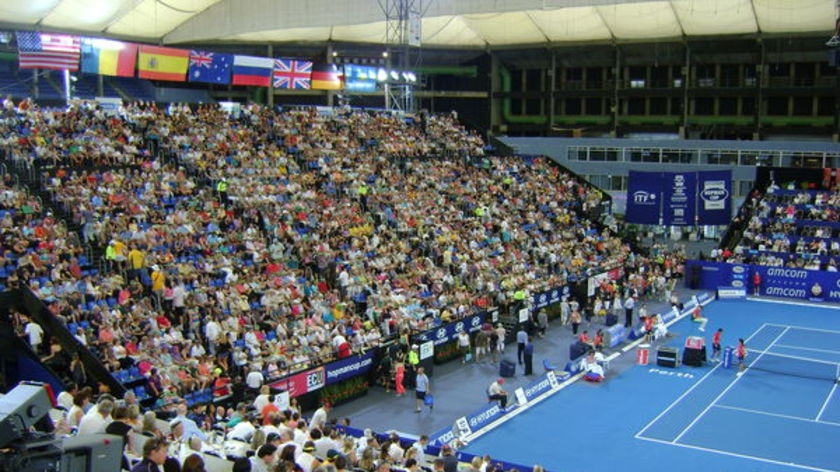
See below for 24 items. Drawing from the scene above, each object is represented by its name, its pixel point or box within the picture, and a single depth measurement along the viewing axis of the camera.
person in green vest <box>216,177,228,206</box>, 33.53
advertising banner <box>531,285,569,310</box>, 35.50
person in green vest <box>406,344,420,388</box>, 26.89
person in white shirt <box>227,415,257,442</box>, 14.73
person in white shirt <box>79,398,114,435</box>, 10.99
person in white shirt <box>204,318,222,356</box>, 24.25
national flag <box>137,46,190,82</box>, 41.22
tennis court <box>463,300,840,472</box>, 21.56
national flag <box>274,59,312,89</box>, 48.50
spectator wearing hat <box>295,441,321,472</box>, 12.38
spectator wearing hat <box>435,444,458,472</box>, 17.28
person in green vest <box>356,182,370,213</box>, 39.38
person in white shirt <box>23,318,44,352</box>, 21.02
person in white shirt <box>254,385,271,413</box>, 17.59
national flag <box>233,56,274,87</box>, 46.06
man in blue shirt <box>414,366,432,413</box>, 25.00
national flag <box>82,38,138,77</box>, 39.16
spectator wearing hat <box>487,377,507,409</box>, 24.47
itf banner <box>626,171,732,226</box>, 49.50
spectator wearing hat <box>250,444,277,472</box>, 10.37
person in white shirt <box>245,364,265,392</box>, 22.17
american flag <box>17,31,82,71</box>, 36.81
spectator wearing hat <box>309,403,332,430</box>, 18.53
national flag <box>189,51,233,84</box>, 43.81
